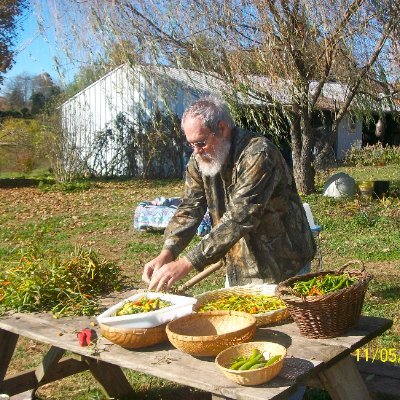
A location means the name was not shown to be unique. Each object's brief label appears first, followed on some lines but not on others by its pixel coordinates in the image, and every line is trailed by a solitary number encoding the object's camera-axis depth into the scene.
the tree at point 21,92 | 22.30
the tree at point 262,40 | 8.85
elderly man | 3.30
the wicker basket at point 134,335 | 2.71
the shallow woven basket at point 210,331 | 2.57
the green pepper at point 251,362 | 2.37
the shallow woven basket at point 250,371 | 2.31
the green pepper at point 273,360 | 2.37
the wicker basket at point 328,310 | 2.72
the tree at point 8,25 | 19.25
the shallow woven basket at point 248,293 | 2.96
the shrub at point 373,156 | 24.02
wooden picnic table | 2.36
